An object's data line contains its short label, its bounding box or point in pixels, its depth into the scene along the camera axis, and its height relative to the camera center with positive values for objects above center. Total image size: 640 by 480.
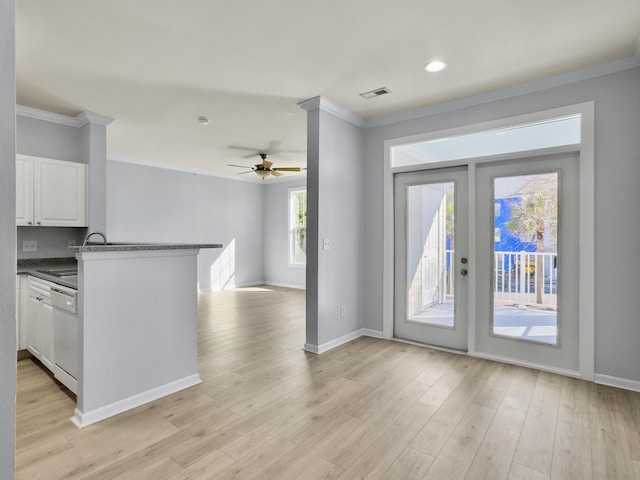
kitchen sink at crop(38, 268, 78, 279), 3.22 -0.36
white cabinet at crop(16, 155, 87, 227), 3.82 +0.49
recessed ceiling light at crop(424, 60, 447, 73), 2.97 +1.49
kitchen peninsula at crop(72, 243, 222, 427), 2.35 -0.66
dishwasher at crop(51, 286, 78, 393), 2.62 -0.79
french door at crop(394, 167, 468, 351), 3.83 -0.22
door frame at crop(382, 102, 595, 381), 3.03 +0.27
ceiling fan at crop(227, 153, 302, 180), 5.94 +1.17
